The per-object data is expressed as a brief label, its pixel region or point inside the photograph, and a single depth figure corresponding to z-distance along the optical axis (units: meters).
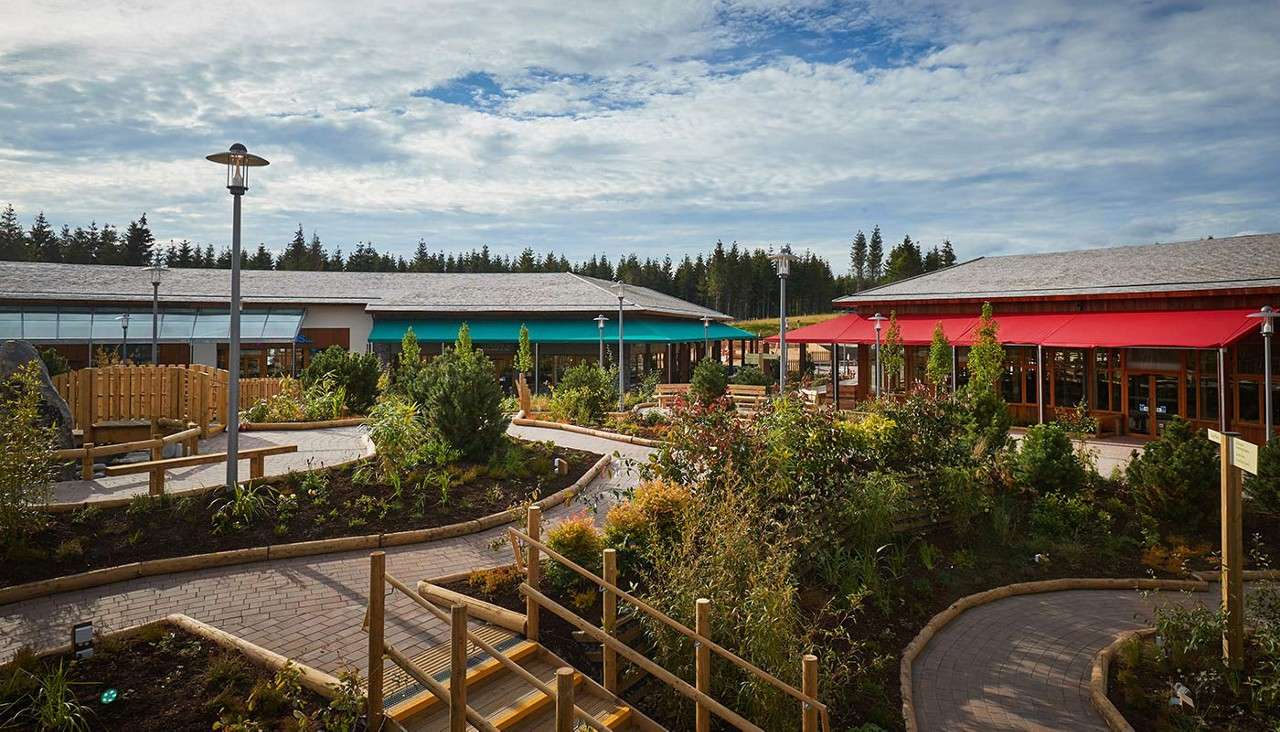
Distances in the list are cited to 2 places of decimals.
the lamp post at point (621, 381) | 20.98
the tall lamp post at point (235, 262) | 8.66
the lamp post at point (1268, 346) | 13.54
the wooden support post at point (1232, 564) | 6.43
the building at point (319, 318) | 29.48
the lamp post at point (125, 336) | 26.69
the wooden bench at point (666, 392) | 22.04
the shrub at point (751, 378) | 24.51
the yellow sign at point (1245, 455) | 6.00
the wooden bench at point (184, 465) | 8.45
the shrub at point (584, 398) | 18.20
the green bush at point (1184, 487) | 9.96
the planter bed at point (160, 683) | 4.52
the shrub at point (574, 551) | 6.82
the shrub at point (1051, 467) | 10.73
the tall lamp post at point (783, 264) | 16.02
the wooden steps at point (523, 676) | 4.14
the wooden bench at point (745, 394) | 21.56
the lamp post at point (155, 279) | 21.00
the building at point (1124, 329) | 17.00
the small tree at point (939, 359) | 19.94
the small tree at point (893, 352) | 20.34
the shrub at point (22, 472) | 7.01
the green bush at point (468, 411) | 11.16
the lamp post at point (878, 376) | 21.54
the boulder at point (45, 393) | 11.30
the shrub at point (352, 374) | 19.16
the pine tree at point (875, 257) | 104.56
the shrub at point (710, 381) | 19.80
